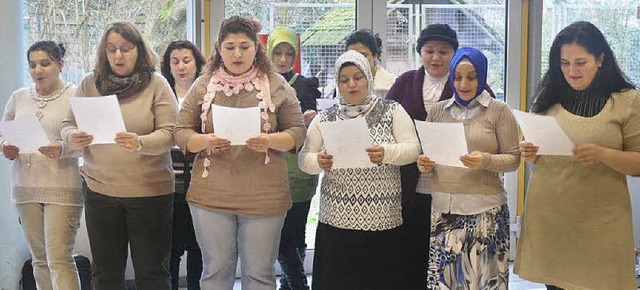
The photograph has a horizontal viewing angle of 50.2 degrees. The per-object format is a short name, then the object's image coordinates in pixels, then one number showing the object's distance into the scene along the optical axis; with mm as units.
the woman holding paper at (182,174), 3133
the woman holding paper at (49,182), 2877
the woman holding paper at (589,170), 2293
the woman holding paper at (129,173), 2660
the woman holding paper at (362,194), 2582
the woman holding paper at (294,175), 3232
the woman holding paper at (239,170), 2551
